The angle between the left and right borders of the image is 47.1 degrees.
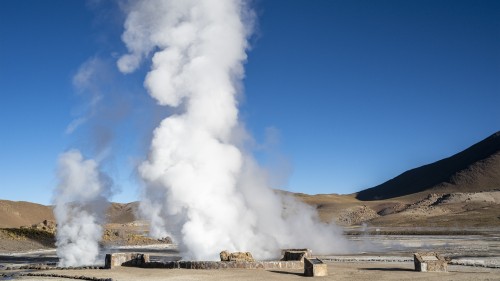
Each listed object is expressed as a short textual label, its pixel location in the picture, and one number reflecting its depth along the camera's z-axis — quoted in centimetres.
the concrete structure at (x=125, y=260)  2981
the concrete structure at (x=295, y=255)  3034
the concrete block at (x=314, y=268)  2367
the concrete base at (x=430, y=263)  2464
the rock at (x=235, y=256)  2891
